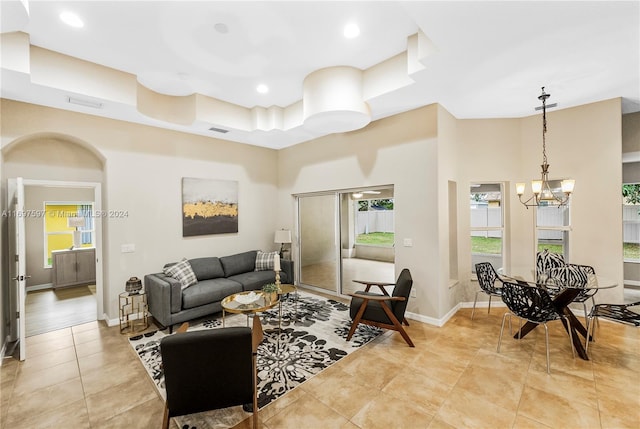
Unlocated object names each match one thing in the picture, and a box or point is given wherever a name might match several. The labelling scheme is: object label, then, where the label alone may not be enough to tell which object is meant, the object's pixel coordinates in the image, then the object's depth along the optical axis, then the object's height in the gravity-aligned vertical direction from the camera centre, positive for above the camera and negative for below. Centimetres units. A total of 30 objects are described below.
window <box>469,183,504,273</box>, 465 -18
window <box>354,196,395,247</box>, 454 -18
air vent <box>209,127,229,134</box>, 463 +147
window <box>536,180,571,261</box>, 422 -28
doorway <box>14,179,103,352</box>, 412 -134
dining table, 290 -88
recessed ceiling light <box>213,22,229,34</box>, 261 +182
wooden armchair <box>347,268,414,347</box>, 323 -120
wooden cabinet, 584 -111
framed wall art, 487 +16
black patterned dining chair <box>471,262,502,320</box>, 400 -102
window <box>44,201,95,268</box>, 601 -18
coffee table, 316 -110
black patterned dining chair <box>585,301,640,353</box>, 275 -114
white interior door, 303 -46
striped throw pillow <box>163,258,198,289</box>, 405 -88
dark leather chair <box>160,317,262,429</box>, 182 -109
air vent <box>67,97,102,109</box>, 339 +147
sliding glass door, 539 -59
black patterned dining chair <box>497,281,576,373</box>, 281 -101
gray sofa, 366 -111
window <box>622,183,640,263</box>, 486 -26
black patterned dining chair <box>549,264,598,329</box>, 320 -88
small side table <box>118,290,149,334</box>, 387 -145
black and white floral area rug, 235 -159
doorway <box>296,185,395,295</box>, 465 -50
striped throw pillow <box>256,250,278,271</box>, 527 -94
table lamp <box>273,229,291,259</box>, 560 -47
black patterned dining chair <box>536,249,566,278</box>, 402 -79
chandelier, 316 +23
